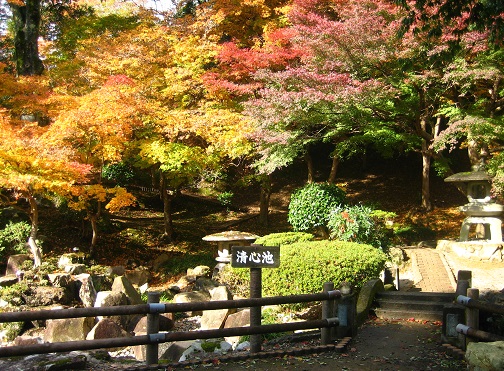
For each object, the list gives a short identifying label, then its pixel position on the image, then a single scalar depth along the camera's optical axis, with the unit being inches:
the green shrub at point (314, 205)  480.1
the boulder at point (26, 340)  267.9
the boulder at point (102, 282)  430.6
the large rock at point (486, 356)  152.7
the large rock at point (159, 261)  569.9
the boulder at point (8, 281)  409.7
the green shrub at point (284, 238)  415.8
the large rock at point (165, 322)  334.0
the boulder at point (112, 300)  338.0
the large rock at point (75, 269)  443.4
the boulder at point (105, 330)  297.7
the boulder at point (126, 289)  376.2
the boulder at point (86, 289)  399.5
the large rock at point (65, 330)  305.0
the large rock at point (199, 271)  497.0
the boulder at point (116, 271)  465.4
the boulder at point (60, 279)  401.1
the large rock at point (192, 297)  393.1
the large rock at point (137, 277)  503.3
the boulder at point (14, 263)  462.4
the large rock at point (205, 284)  433.7
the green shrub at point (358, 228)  417.1
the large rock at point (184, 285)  457.9
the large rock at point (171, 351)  258.4
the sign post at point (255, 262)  213.2
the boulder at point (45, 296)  380.5
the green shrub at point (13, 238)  498.9
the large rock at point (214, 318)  313.1
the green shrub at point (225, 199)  770.8
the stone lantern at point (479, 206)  463.2
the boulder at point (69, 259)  481.7
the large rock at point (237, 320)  291.0
